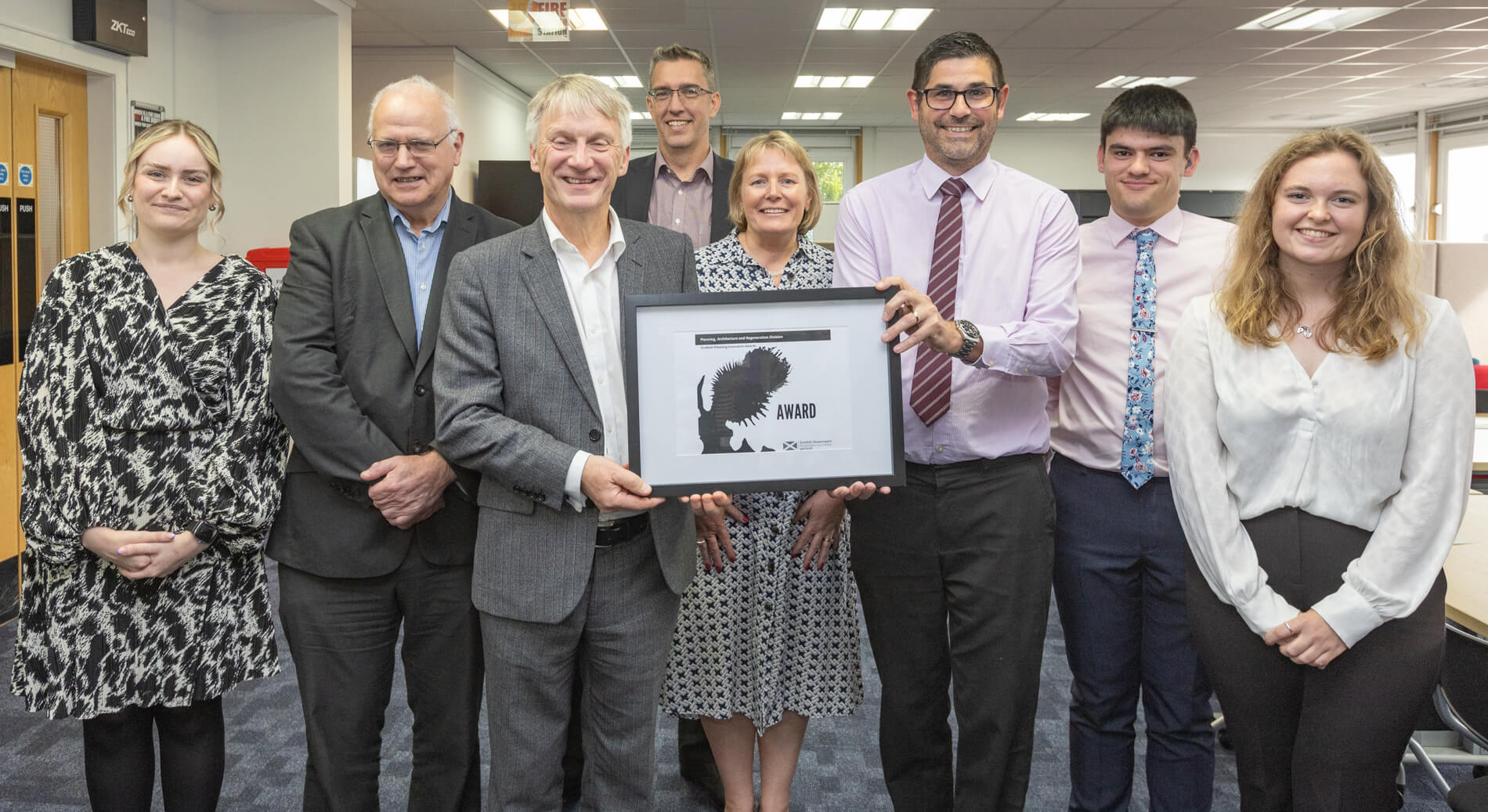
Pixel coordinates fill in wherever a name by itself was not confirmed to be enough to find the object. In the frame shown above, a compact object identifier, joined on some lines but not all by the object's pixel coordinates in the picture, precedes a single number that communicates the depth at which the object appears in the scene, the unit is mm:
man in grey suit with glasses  1811
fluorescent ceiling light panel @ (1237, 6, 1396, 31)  7227
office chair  1777
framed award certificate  1601
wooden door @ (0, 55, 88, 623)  4223
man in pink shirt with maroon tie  1925
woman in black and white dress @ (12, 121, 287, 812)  1812
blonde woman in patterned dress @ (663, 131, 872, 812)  2250
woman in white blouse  1593
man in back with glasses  2826
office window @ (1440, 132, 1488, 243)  11797
